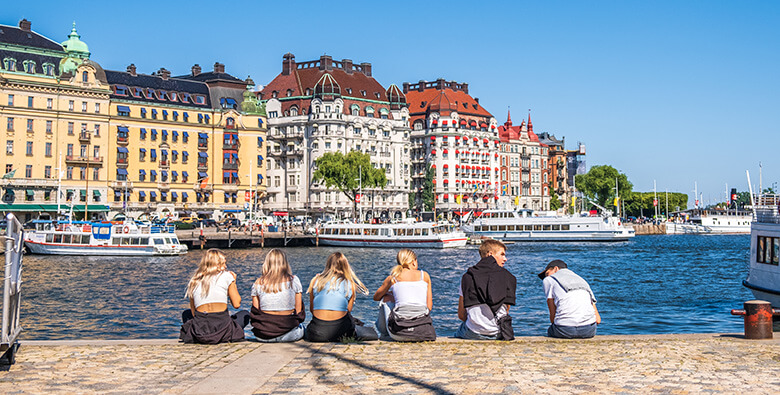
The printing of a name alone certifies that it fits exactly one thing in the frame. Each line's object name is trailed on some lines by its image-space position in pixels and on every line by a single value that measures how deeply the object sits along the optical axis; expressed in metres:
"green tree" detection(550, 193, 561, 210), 198.56
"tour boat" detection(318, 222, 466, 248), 98.00
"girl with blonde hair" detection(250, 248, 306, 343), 15.84
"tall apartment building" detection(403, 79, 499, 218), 165.12
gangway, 11.78
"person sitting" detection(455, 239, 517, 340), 15.56
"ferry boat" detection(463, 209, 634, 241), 115.22
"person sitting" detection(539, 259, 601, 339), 16.33
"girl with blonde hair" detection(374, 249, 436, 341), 15.67
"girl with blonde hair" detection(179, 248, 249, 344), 15.48
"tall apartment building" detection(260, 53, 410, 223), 143.62
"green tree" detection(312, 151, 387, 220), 129.25
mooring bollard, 16.58
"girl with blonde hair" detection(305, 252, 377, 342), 15.69
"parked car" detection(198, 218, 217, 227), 113.75
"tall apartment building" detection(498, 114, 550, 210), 184.88
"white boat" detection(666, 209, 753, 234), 165.38
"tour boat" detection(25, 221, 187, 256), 79.25
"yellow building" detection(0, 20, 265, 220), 103.50
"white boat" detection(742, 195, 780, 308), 34.34
